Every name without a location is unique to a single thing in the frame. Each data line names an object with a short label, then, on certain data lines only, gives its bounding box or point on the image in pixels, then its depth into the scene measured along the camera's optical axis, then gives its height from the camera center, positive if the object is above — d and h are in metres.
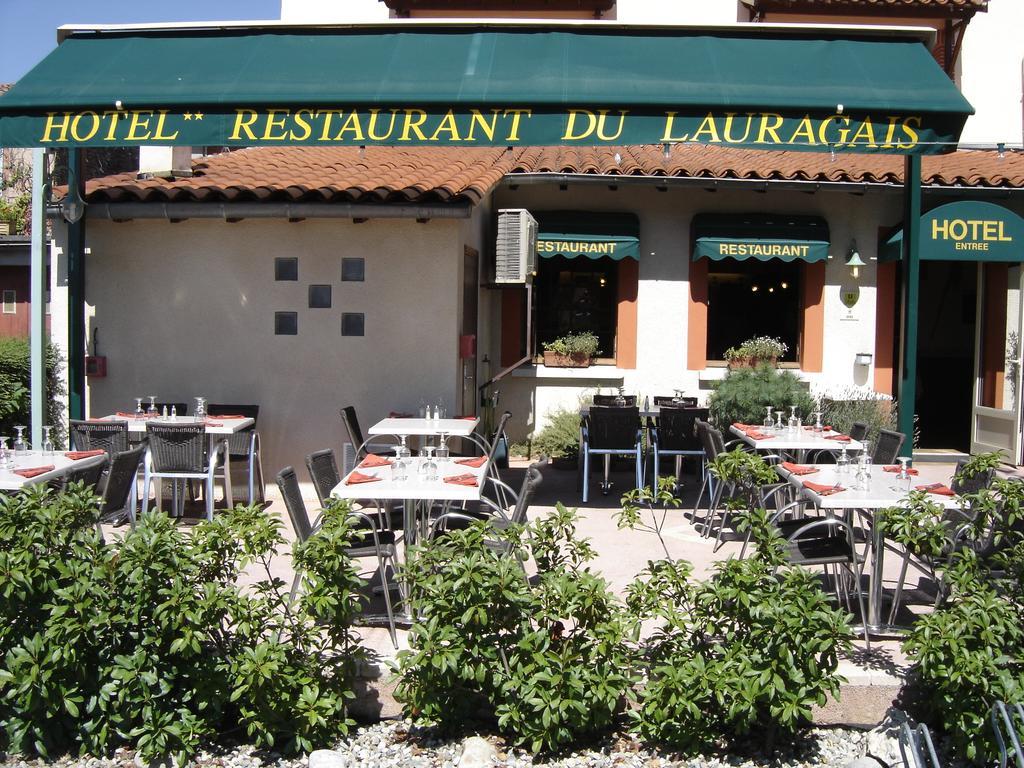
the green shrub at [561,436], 11.82 -1.17
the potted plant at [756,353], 12.25 -0.16
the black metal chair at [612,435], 9.48 -0.92
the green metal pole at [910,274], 8.73 +0.60
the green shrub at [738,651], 4.31 -1.39
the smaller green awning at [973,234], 11.34 +1.24
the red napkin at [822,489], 5.99 -0.90
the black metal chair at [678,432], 9.70 -0.90
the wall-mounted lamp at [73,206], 9.23 +1.17
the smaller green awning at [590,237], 12.11 +1.24
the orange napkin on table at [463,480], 6.10 -0.89
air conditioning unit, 11.02 +1.02
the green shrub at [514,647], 4.40 -1.38
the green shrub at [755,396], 10.71 -0.60
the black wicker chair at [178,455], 8.01 -0.98
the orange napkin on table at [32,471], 6.32 -0.89
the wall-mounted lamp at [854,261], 12.12 +0.98
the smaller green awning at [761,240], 12.07 +1.22
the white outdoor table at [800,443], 8.07 -0.84
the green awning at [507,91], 7.71 +1.96
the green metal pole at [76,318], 9.38 +0.14
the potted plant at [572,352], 12.48 -0.17
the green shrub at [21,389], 9.84 -0.57
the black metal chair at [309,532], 5.55 -1.14
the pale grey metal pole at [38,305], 8.89 +0.24
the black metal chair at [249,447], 8.70 -0.99
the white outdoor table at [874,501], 5.73 -0.92
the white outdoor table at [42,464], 6.08 -0.89
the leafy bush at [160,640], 4.37 -1.37
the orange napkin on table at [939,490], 6.02 -0.89
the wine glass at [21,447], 7.02 -0.81
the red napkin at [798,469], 6.77 -0.88
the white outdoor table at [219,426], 8.37 -0.79
